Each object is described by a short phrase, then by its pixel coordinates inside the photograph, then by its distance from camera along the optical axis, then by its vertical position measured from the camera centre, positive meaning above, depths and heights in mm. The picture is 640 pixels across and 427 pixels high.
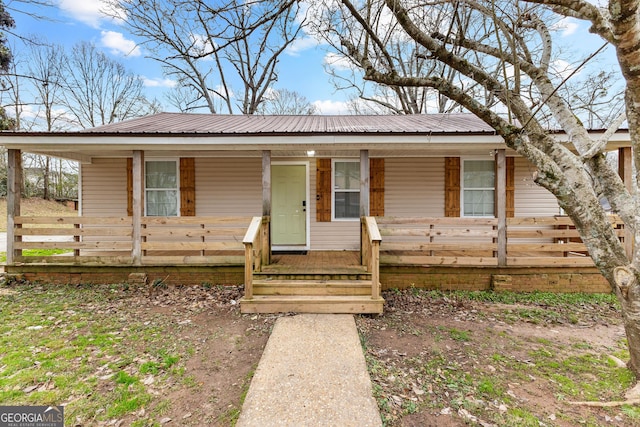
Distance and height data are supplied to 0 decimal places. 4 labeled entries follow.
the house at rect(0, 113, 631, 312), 5043 +2
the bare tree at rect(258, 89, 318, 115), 19467 +7226
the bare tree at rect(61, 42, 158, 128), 18672 +7793
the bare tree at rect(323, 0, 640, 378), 2301 +794
